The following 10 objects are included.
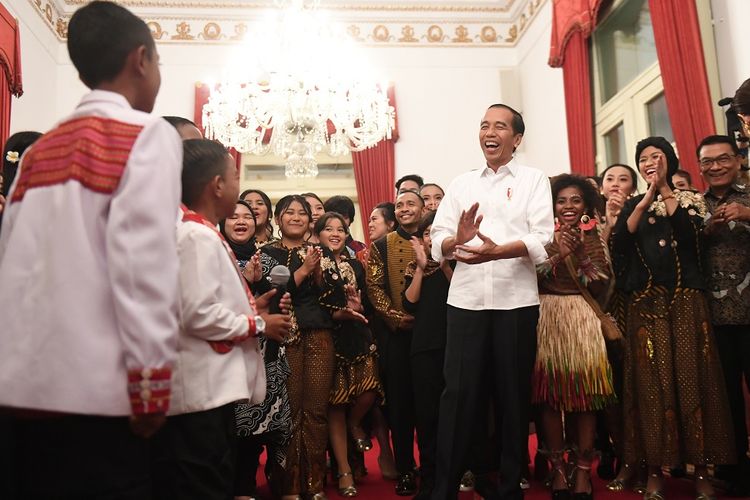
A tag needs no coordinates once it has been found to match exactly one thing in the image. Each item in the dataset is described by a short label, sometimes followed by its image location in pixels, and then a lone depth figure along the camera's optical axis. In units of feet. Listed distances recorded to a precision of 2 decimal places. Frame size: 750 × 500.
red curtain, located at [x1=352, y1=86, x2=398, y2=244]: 22.82
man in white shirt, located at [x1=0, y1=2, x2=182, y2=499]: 3.55
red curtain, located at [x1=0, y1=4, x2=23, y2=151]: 17.74
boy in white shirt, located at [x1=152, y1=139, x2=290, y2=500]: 4.46
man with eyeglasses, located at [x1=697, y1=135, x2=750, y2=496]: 8.36
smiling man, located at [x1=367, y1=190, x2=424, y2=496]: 9.51
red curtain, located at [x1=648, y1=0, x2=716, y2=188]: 12.91
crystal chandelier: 15.88
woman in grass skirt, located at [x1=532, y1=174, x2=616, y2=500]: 8.17
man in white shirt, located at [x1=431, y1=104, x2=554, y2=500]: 7.13
